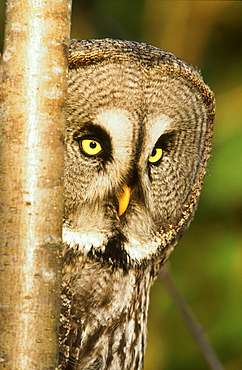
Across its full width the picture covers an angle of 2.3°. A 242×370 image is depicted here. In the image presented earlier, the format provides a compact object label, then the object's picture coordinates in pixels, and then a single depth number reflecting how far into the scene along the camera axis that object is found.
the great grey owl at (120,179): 4.67
